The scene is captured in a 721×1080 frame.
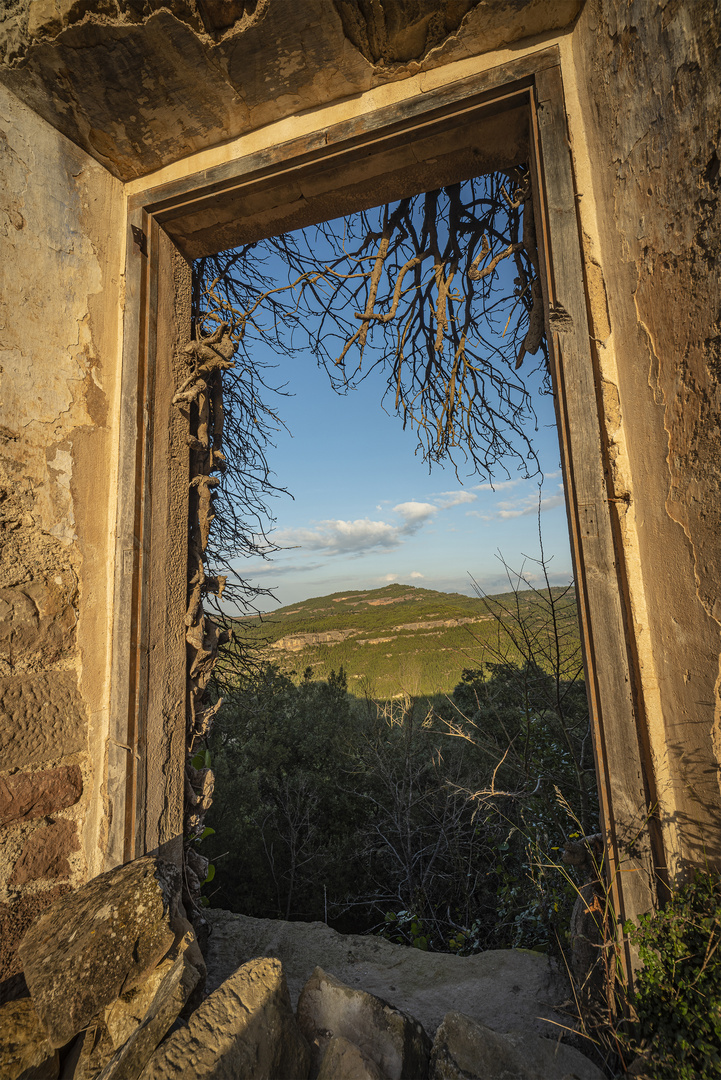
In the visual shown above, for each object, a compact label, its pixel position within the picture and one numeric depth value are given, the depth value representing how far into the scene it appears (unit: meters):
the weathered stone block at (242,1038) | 1.12
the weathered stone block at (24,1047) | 1.31
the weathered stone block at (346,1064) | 1.19
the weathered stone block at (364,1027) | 1.28
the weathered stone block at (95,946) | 1.32
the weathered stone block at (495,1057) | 1.19
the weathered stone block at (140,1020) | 1.20
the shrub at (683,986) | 0.93
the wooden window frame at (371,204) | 1.30
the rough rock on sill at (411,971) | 1.76
